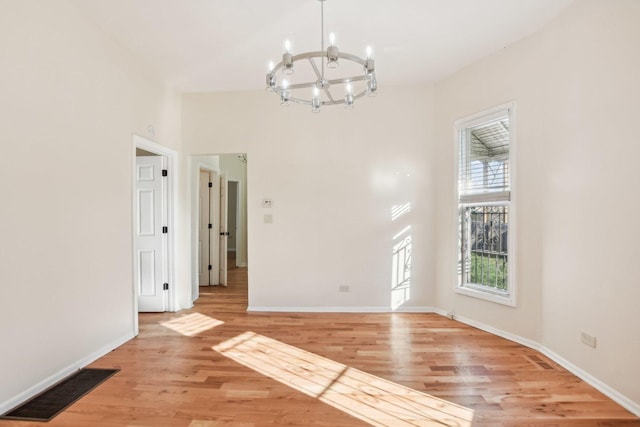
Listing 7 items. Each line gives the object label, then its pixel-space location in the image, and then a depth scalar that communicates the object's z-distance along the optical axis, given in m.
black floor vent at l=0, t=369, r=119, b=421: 2.12
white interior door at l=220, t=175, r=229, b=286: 6.02
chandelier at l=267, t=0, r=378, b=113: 1.96
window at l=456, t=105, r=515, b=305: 3.50
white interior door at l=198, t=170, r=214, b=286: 5.82
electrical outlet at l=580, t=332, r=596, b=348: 2.54
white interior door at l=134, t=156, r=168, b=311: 4.31
